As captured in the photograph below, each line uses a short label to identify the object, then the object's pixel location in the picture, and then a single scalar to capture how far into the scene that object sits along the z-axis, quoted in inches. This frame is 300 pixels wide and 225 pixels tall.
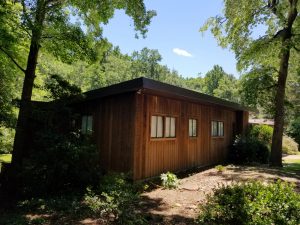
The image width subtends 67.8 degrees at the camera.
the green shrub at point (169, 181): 254.3
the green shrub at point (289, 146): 717.5
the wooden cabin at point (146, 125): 256.5
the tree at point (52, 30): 227.1
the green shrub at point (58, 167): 228.7
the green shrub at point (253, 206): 131.9
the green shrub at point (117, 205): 152.3
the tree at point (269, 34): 390.8
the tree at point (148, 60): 1986.5
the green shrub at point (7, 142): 458.8
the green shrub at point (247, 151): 432.8
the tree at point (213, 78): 2281.3
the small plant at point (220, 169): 333.4
